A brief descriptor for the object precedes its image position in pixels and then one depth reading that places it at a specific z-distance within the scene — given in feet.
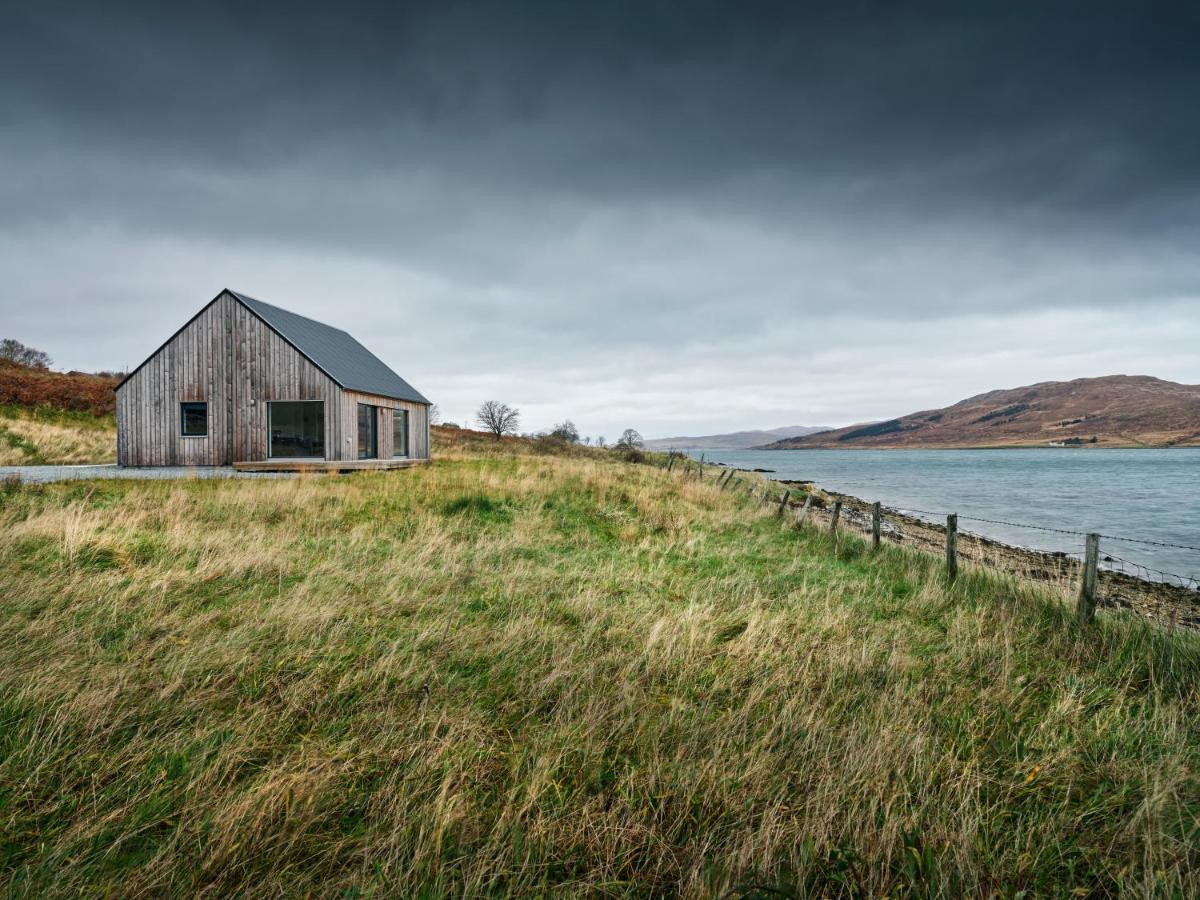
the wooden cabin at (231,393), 66.80
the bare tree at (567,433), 185.88
